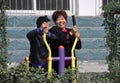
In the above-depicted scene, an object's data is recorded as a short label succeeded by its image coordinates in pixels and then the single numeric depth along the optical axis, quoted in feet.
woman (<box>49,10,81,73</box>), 36.28
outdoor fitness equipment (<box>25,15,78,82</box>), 34.21
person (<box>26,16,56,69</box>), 36.87
